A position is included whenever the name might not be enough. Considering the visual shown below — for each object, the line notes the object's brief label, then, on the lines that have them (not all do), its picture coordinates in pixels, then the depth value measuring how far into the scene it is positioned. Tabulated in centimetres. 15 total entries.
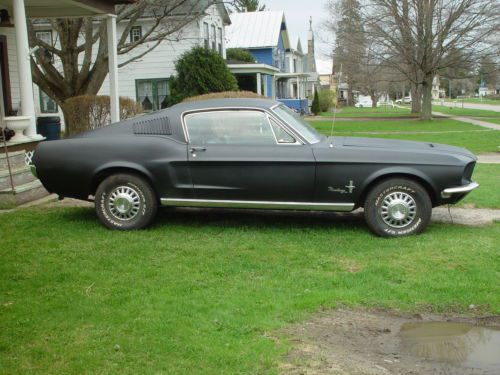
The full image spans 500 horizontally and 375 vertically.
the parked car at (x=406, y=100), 10944
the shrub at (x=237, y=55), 3753
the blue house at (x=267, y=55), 3609
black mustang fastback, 672
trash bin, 1673
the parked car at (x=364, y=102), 9593
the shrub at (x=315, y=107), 4762
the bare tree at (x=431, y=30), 3238
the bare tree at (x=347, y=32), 3515
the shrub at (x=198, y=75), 2428
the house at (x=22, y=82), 923
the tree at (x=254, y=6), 6569
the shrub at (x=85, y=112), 1441
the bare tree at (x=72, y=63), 1764
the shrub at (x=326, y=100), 5584
